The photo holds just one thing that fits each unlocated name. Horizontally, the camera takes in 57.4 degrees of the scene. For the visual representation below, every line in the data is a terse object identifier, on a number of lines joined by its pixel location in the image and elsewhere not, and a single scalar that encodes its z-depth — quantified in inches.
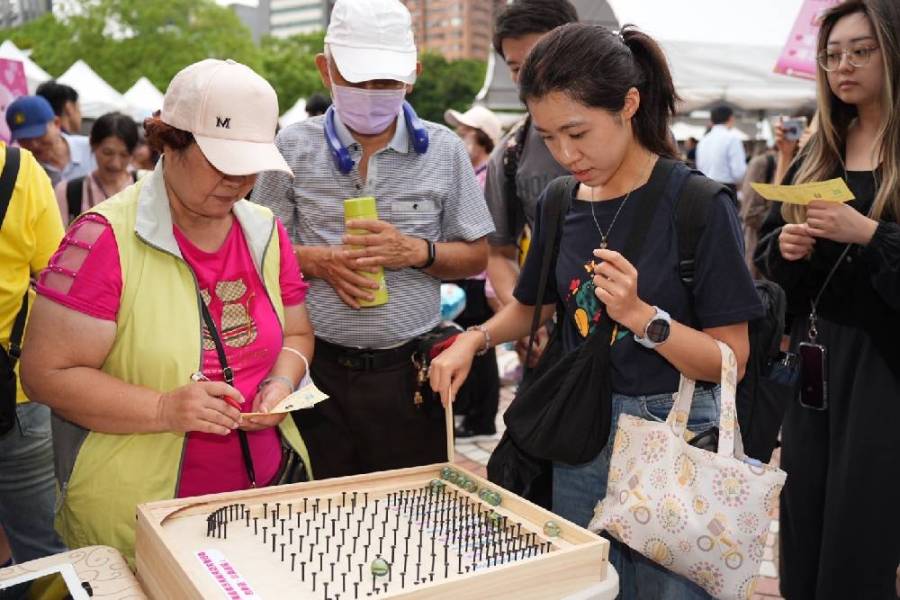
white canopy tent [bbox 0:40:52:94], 497.7
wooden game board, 57.0
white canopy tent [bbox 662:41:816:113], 265.4
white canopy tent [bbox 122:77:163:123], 617.6
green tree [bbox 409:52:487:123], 2139.5
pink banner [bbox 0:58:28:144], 231.0
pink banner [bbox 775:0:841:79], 192.9
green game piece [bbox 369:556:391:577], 57.6
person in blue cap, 202.4
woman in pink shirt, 71.9
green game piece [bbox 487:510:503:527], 69.9
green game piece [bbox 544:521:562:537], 66.4
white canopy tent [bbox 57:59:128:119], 592.4
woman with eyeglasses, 99.4
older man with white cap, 104.0
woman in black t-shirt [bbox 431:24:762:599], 74.1
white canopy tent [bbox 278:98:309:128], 743.7
